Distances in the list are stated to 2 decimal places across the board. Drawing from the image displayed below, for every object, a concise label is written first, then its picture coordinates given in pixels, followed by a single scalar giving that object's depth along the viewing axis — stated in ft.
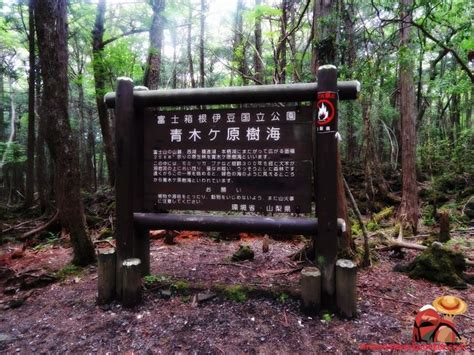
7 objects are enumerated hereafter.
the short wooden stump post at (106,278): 13.55
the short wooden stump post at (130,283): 13.15
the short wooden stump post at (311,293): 12.17
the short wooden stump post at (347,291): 11.91
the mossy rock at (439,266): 15.30
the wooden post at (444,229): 22.43
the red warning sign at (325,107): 12.06
